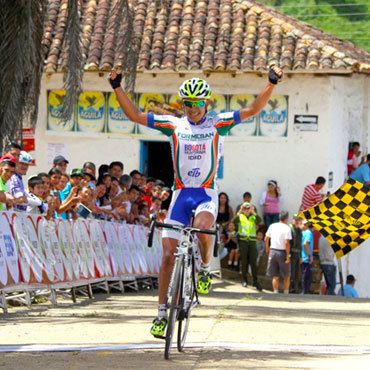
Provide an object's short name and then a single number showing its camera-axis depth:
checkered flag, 18.03
